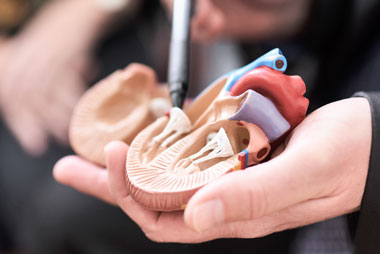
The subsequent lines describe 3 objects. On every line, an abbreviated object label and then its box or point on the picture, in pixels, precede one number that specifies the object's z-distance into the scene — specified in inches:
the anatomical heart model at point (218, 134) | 12.1
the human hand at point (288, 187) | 10.3
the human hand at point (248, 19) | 28.7
